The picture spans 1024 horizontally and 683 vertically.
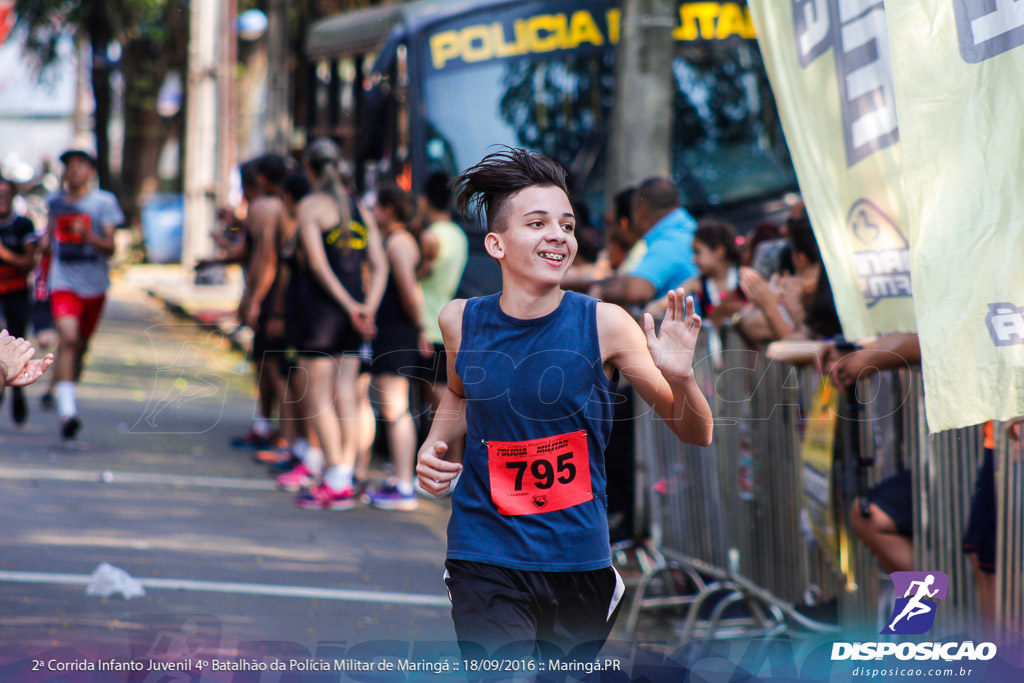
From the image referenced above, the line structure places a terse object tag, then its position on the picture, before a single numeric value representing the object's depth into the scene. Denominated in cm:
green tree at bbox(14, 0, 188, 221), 5864
